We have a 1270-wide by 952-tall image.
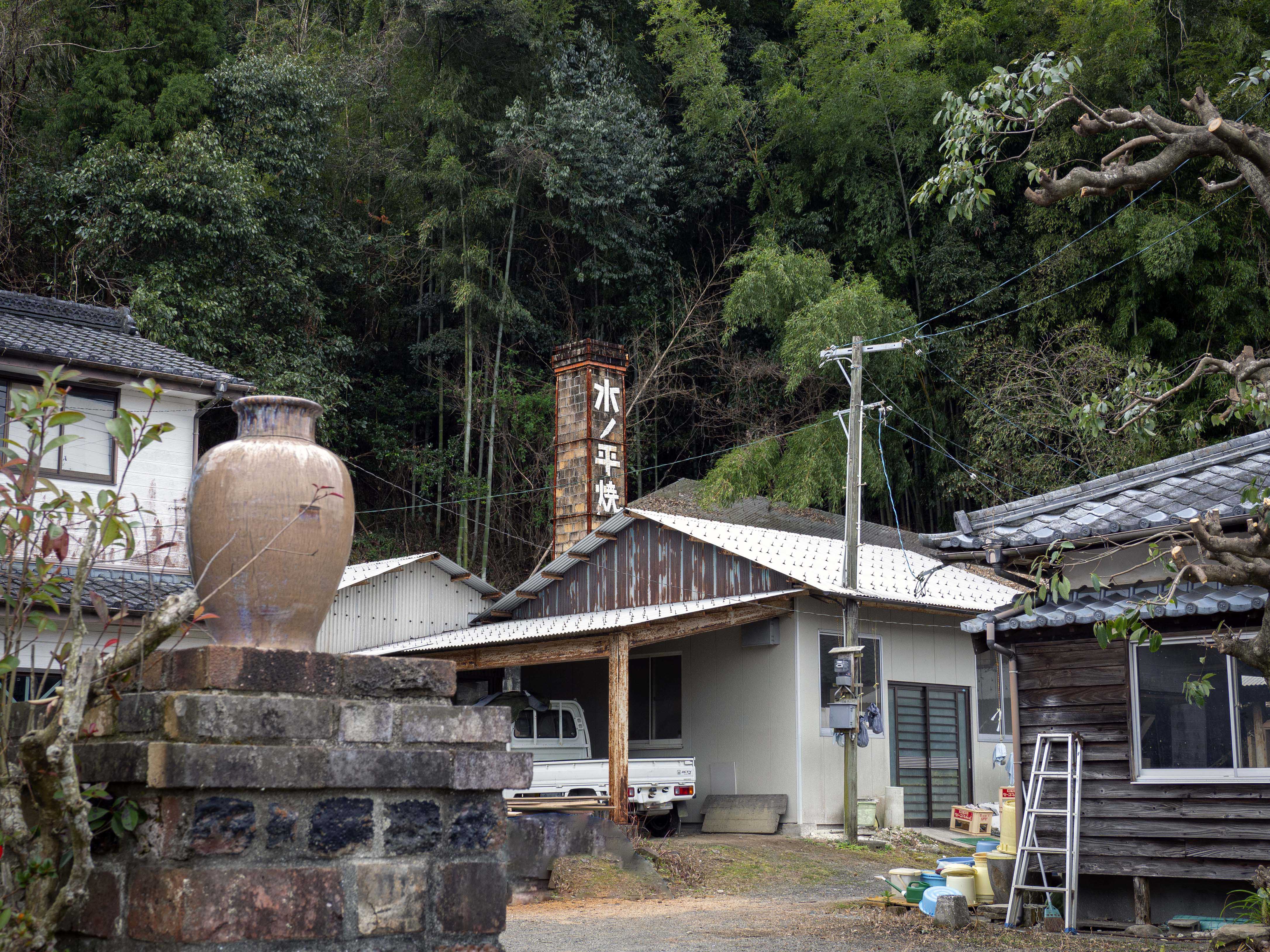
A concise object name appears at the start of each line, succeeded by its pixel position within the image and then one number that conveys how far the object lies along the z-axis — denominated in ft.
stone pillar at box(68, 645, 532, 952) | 12.52
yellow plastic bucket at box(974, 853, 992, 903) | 33.04
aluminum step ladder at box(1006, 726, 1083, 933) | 30.09
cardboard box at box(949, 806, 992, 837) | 54.60
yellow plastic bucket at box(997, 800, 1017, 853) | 34.45
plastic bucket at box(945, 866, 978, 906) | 32.86
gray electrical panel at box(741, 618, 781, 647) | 53.98
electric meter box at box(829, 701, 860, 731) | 48.57
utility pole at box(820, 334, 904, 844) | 50.39
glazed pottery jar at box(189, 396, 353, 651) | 13.88
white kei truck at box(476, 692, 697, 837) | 47.39
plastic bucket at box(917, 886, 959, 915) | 31.12
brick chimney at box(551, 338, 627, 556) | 63.05
